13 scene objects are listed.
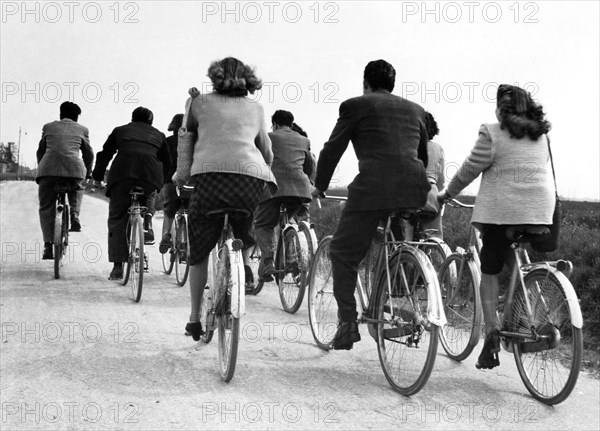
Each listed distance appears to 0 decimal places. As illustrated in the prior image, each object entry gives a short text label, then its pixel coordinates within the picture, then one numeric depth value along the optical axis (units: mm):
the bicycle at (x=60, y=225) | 9328
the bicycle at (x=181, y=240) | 9258
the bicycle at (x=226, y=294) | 4965
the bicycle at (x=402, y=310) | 4746
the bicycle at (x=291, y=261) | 7594
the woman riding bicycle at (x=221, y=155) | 5250
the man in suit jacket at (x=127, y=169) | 8727
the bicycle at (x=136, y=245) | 8039
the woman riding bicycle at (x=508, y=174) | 4965
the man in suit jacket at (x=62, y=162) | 9562
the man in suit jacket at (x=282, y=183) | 8195
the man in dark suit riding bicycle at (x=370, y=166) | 5059
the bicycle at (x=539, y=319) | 4648
